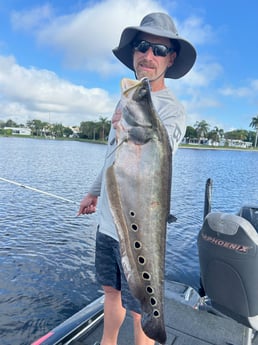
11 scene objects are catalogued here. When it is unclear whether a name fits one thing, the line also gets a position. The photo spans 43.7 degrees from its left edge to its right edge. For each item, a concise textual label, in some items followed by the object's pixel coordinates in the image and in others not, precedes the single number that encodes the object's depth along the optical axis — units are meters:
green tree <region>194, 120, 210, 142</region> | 87.44
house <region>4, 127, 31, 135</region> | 105.11
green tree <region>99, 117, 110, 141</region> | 80.52
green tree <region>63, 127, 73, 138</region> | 103.25
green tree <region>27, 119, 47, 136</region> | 105.44
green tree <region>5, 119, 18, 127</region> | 116.88
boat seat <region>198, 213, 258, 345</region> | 1.99
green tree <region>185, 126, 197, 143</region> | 82.97
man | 1.63
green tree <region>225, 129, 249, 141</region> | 98.62
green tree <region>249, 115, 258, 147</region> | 87.62
